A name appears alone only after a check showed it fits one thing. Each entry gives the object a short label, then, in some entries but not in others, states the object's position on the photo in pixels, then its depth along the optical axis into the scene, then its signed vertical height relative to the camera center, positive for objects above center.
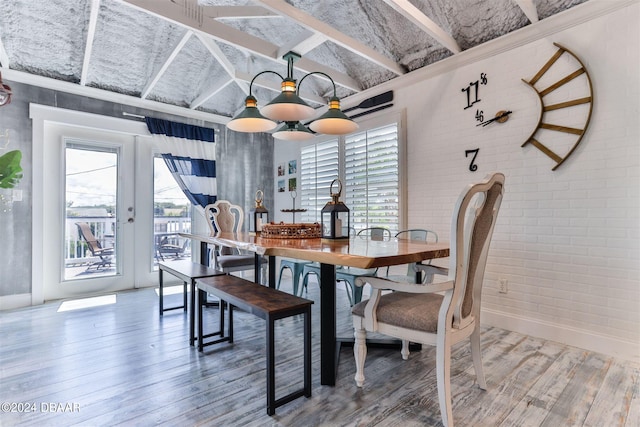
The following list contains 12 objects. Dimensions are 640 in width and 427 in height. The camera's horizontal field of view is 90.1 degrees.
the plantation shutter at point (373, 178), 3.65 +0.45
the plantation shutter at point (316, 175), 4.43 +0.59
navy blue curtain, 4.28 +0.85
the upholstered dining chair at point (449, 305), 1.41 -0.46
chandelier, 2.23 +0.75
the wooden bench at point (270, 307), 1.59 -0.50
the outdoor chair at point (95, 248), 3.86 -0.38
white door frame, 3.46 +0.66
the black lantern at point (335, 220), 2.03 -0.03
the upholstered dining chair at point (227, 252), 3.36 -0.44
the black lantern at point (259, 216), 3.04 +0.00
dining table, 1.40 -0.19
